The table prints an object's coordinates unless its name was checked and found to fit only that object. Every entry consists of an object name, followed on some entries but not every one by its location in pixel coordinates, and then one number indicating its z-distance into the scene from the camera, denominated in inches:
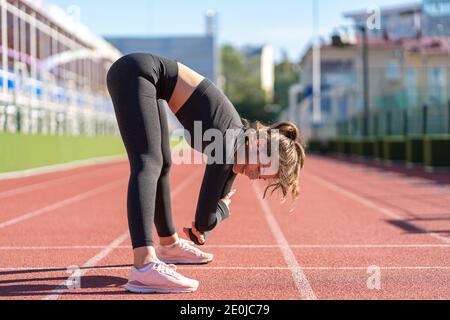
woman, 199.9
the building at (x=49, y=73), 1023.6
